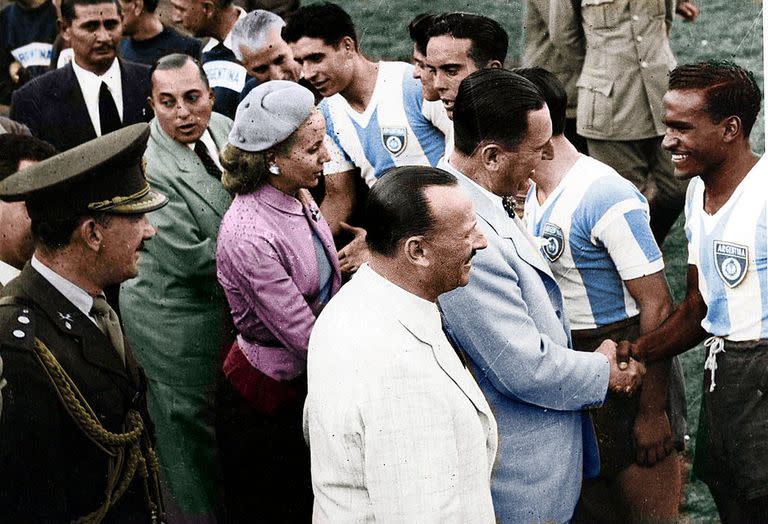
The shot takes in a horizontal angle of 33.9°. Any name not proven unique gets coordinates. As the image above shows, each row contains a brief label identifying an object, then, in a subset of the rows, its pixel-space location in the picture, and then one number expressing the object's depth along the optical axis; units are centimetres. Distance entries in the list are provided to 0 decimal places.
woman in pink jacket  364
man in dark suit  397
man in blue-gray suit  323
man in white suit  275
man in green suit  392
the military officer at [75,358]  314
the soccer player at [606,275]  361
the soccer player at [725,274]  356
